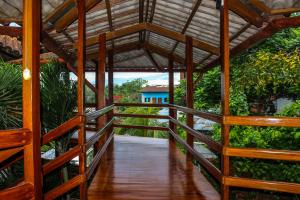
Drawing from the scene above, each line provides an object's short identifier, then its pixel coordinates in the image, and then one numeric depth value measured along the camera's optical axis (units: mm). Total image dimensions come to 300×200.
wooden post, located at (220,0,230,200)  1841
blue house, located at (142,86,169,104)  15220
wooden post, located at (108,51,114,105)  4866
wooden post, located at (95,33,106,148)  3857
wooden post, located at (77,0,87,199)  1975
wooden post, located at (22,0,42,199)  1143
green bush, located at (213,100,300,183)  3386
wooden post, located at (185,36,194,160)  3688
